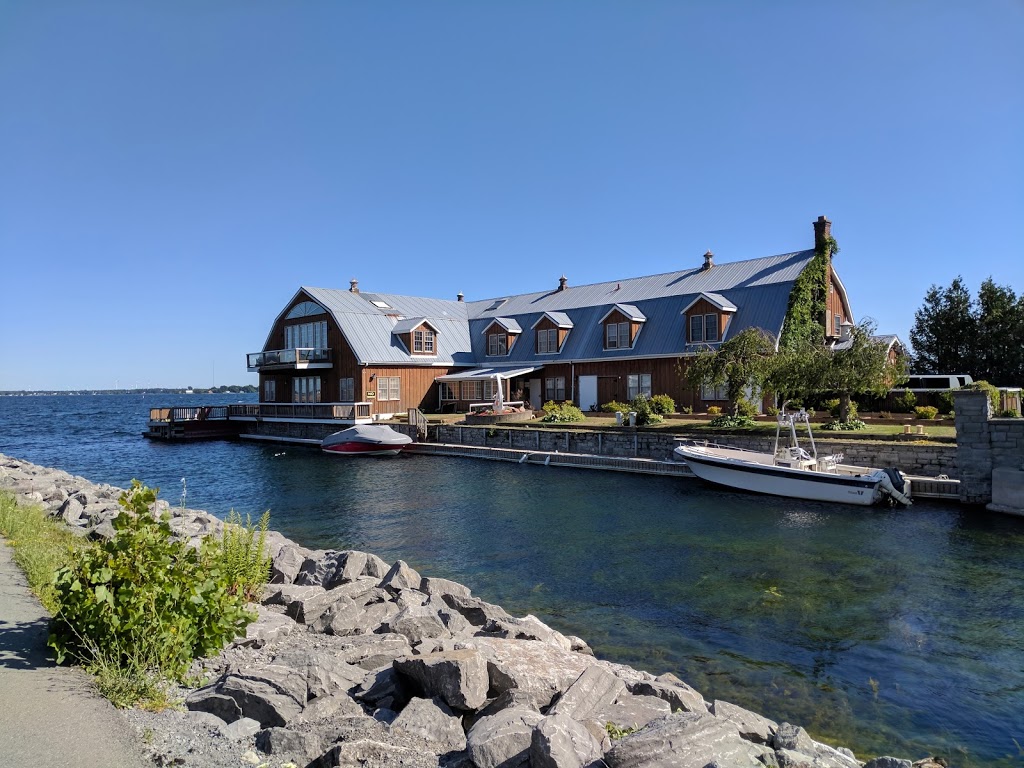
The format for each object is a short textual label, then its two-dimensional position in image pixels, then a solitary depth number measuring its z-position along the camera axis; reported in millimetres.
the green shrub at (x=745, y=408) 27688
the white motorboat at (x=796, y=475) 18172
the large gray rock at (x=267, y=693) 4926
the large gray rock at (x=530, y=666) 5773
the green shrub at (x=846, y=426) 23734
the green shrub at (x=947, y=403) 26172
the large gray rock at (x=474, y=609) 8867
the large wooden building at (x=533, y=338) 33125
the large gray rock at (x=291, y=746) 4422
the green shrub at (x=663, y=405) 30295
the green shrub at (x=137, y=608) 5027
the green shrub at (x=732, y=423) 25734
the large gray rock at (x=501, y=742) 4461
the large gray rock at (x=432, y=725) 4906
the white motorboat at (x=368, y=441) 31703
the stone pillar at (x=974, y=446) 17359
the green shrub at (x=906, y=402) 27516
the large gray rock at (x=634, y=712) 5430
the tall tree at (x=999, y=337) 38250
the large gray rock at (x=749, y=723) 5543
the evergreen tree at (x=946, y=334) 41219
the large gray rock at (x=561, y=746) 4219
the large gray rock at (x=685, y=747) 4207
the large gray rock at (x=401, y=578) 9703
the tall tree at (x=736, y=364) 27406
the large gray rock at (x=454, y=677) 5430
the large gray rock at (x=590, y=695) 5383
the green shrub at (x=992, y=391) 22281
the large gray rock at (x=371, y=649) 6492
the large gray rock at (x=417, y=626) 7559
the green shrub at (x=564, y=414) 31938
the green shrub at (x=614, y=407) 31841
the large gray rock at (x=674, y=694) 6234
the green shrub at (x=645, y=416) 28094
